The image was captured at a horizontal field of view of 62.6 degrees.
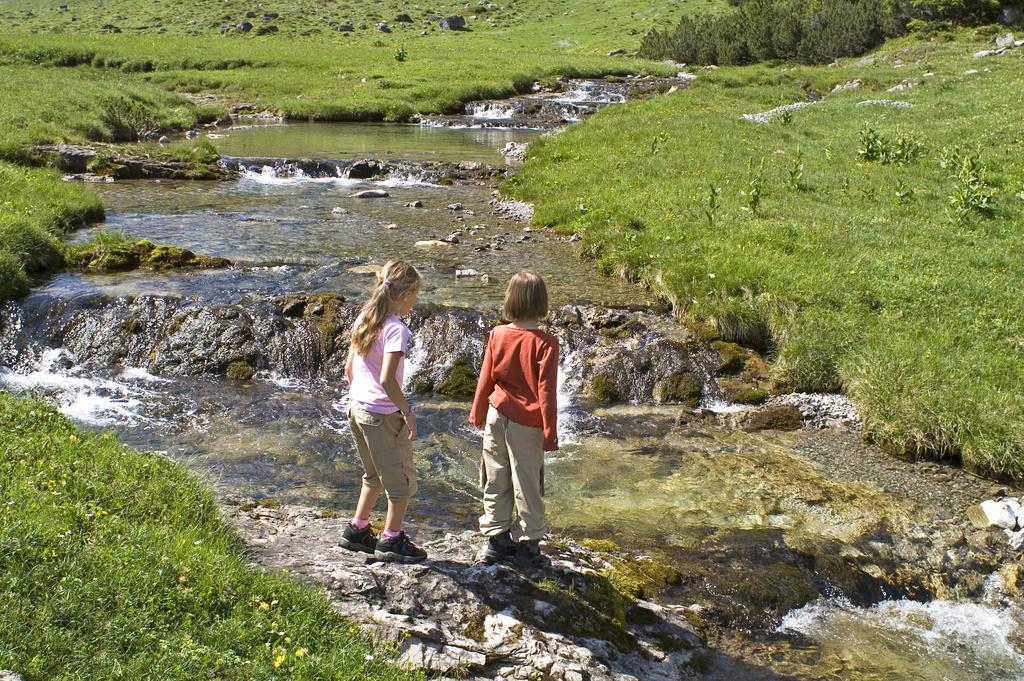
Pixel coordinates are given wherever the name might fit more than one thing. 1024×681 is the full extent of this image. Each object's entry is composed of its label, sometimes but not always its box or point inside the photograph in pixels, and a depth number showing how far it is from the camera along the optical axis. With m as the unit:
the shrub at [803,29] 71.00
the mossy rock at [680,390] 14.94
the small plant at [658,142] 29.85
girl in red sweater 7.82
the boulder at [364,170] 34.00
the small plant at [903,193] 21.91
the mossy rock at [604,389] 15.15
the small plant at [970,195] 20.22
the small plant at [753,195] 20.98
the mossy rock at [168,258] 19.52
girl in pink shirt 7.53
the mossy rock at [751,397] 14.55
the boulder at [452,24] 120.94
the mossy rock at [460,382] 15.28
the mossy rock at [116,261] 19.34
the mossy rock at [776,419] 13.64
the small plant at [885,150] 26.27
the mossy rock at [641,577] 8.70
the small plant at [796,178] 23.28
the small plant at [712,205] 20.47
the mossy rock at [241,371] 15.62
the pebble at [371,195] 29.58
